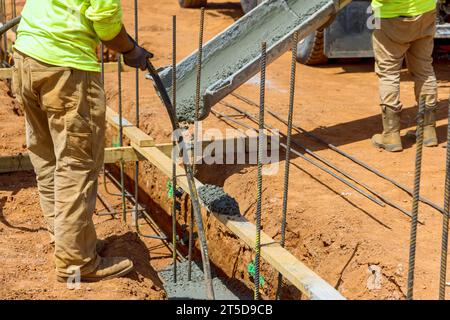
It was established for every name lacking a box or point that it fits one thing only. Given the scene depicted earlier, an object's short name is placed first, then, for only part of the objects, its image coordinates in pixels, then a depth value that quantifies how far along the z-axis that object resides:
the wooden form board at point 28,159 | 11.59
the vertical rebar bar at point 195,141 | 9.58
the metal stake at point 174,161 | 10.16
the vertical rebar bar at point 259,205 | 8.01
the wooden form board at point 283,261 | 7.09
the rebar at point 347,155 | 10.01
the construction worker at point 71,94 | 7.55
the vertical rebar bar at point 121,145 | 12.34
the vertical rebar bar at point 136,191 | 12.44
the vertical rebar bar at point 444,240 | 6.29
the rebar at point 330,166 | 10.24
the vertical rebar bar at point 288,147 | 8.03
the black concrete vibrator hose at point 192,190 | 7.98
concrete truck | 17.58
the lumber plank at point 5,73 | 14.17
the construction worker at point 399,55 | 11.87
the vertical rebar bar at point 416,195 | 6.00
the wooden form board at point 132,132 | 11.55
